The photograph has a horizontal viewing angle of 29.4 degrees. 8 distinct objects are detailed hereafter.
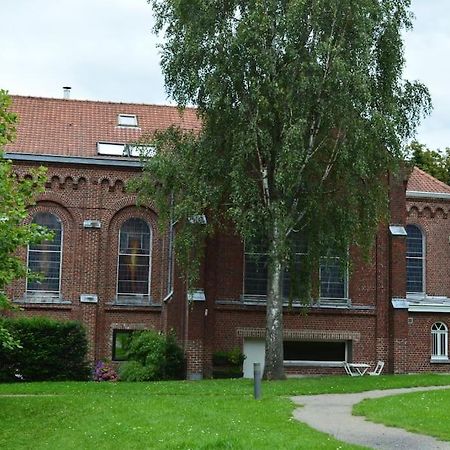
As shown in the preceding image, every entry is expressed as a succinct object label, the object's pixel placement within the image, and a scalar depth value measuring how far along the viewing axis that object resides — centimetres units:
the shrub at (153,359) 2896
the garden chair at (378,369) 3234
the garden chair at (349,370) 3259
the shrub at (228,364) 3073
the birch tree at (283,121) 2533
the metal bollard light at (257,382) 2011
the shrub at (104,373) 3052
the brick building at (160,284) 3228
